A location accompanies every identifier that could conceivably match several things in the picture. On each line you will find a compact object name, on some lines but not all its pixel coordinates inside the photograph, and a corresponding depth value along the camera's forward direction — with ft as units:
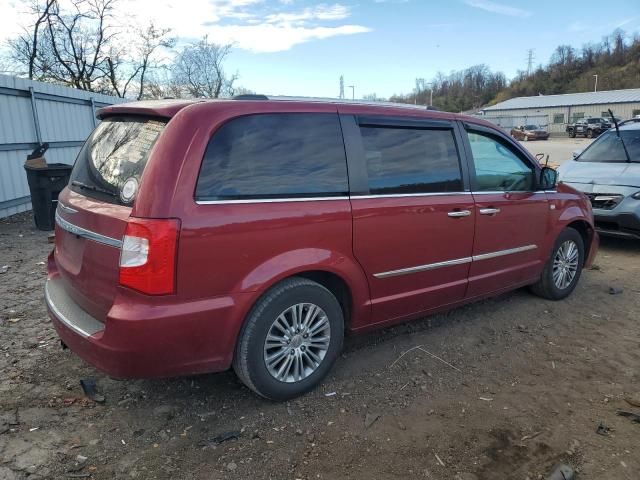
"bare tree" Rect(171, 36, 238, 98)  110.63
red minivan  8.50
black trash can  26.03
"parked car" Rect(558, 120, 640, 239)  22.24
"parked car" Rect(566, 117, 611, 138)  156.56
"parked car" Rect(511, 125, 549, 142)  159.63
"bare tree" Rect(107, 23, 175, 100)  108.25
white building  208.33
